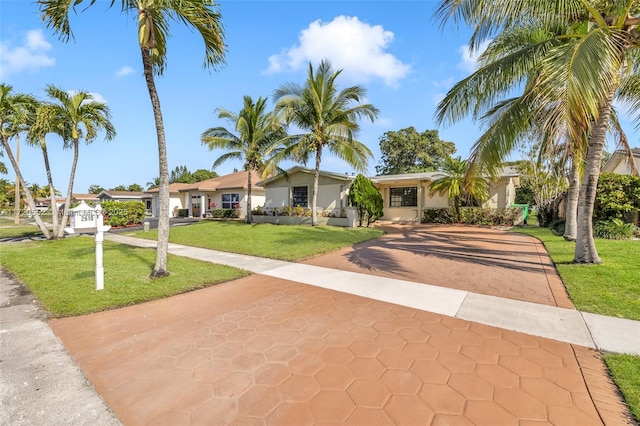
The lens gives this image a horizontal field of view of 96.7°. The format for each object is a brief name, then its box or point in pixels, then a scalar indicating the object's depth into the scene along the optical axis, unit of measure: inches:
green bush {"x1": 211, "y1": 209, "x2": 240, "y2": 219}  1043.9
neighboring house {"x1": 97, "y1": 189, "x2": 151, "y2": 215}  1468.4
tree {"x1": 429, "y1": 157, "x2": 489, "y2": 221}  633.6
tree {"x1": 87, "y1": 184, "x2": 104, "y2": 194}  3412.9
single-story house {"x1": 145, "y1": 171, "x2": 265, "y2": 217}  1063.0
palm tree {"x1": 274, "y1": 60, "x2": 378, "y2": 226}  615.5
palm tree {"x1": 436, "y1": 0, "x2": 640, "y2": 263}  189.8
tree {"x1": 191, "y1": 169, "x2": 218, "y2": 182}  2358.5
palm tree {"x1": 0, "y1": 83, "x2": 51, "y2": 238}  441.4
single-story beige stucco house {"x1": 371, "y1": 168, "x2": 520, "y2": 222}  685.9
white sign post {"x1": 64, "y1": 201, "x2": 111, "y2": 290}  209.9
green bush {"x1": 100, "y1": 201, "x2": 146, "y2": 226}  775.7
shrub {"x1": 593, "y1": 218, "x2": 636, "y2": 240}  396.2
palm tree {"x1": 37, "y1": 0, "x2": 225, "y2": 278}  225.5
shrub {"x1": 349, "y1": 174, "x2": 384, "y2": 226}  658.8
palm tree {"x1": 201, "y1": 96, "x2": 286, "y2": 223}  747.4
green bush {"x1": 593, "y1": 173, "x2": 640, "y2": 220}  402.6
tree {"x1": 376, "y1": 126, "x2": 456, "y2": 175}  1451.8
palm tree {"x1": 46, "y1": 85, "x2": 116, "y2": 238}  468.1
